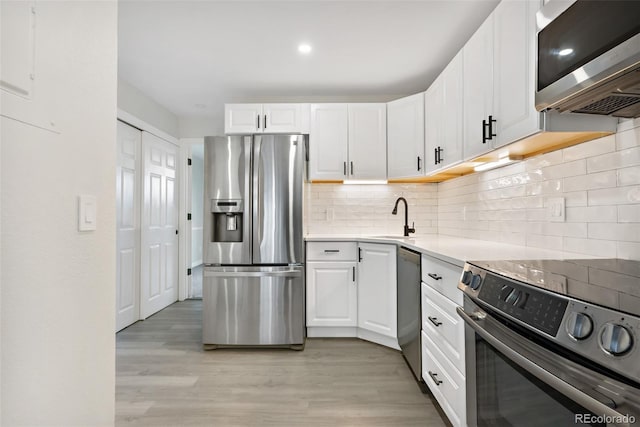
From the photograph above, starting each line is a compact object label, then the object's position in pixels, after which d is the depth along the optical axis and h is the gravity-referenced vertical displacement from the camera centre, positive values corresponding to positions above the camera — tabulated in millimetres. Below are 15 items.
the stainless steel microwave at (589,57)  849 +484
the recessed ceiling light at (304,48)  2455 +1312
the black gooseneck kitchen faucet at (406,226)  3010 -113
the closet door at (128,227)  3100 -137
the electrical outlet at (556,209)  1604 +29
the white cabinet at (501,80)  1361 +674
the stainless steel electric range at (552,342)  595 -310
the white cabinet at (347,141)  3088 +719
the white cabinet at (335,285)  2848 -641
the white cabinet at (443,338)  1419 -630
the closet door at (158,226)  3479 -138
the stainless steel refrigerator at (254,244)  2680 -254
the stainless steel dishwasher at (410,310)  2004 -662
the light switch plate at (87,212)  893 +6
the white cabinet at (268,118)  3100 +944
